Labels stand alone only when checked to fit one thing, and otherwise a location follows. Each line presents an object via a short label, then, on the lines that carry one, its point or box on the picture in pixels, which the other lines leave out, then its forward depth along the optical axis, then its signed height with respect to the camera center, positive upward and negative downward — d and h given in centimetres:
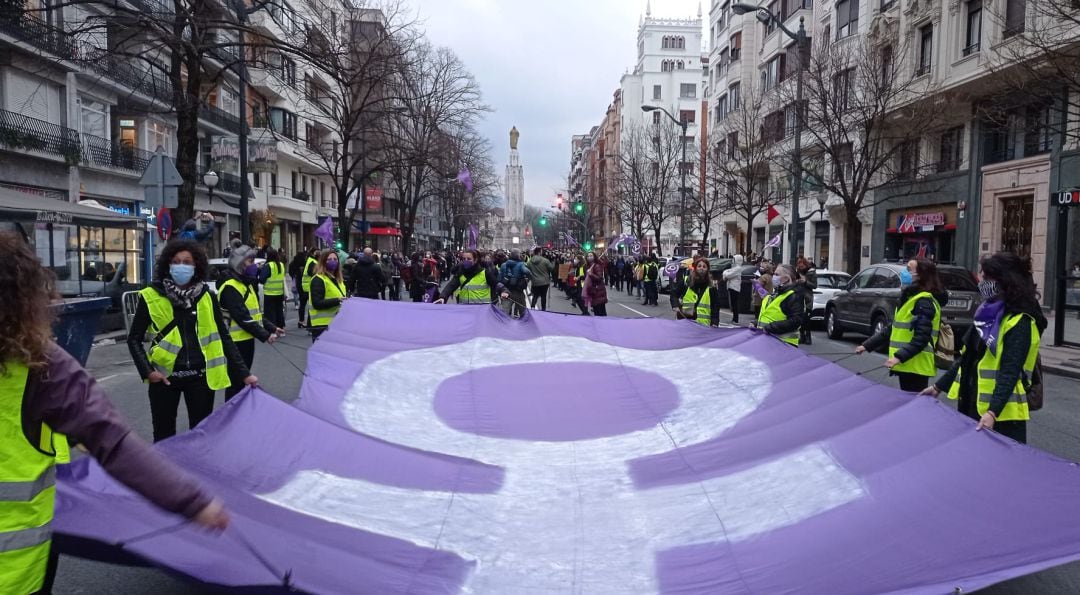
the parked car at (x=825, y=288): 1923 -59
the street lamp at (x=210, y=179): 2425 +229
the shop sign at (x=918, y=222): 2970 +177
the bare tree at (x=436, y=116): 3292 +654
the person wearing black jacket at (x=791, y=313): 830 -52
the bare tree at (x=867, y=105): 2489 +538
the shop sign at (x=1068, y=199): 1441 +133
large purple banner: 325 -125
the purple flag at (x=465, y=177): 4139 +432
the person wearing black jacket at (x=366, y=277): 1470 -42
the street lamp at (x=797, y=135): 2505 +425
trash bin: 998 -100
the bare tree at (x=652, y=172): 5528 +666
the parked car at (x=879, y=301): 1427 -69
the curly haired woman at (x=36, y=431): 245 -58
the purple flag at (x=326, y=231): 3297 +100
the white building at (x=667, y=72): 10219 +2525
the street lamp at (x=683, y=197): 4278 +362
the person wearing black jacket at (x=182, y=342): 539 -65
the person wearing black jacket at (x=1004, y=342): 471 -46
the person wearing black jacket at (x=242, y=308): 693 -53
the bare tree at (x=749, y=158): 3672 +532
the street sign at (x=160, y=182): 1519 +136
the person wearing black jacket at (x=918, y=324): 665 -50
